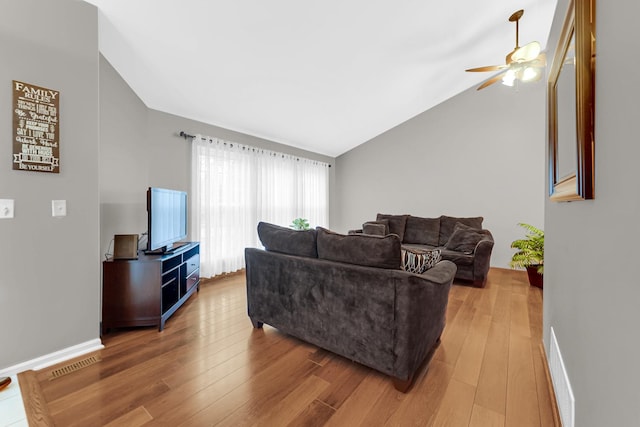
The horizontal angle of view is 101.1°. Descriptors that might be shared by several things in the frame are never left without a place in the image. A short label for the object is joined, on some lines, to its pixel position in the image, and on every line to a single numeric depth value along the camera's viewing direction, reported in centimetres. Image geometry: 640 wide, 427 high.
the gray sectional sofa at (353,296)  163
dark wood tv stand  235
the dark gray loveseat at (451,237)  365
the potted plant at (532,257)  359
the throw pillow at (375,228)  466
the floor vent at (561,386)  113
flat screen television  244
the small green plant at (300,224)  493
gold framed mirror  85
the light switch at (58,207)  190
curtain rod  363
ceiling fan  278
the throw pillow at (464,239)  387
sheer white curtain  382
